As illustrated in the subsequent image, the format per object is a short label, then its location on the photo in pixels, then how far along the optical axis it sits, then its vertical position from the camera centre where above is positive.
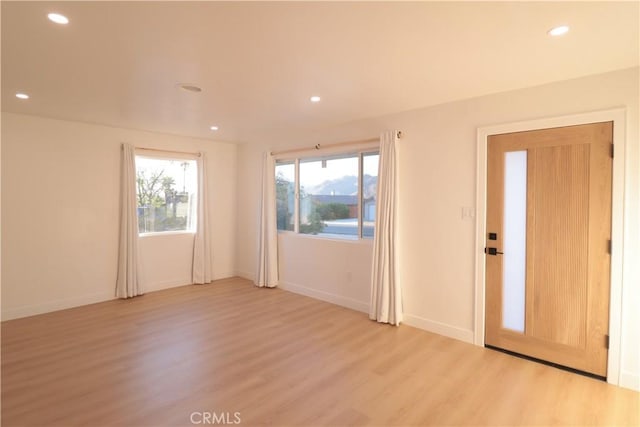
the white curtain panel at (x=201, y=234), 5.77 -0.47
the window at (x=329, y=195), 4.53 +0.21
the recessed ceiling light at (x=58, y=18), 1.94 +1.09
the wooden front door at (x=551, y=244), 2.79 -0.29
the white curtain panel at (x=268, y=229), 5.55 -0.35
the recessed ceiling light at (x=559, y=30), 2.05 +1.12
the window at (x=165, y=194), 5.33 +0.22
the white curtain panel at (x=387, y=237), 3.96 -0.33
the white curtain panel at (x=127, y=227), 4.89 -0.30
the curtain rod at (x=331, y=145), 4.26 +0.89
